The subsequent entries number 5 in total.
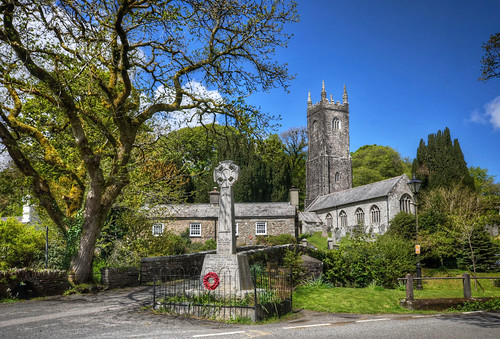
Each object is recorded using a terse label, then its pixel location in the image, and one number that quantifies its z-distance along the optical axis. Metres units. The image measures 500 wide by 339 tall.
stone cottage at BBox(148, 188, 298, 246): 38.09
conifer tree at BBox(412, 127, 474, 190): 44.84
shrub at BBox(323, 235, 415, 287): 17.06
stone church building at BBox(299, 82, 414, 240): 46.12
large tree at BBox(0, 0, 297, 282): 12.02
